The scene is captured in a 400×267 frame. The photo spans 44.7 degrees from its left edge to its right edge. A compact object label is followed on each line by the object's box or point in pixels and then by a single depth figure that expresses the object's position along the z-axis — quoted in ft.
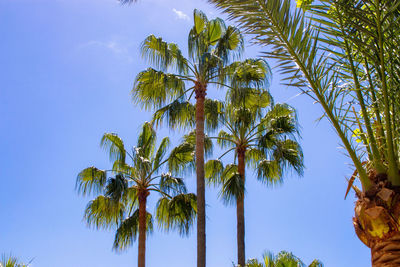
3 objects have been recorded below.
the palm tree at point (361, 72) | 15.05
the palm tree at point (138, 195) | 48.80
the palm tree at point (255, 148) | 48.19
